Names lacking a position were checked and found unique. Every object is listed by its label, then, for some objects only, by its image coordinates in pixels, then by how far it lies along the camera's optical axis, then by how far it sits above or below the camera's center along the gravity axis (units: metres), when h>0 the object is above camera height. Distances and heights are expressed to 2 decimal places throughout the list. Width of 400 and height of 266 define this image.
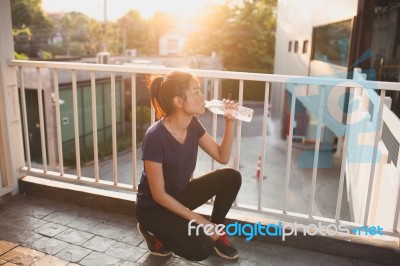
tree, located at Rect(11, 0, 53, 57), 27.88 +1.98
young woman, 1.78 -0.65
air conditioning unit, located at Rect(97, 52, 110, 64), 14.25 -0.30
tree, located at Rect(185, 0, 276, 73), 23.47 +1.13
